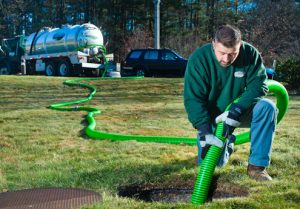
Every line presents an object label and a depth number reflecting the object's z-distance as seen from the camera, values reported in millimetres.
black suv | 18438
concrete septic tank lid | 2906
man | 3127
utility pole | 20516
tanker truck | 19094
